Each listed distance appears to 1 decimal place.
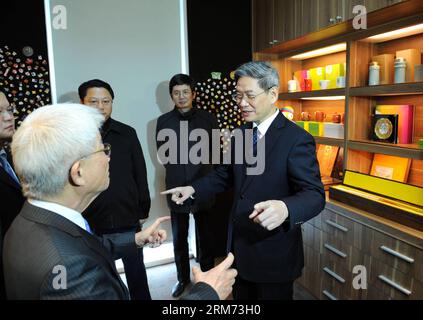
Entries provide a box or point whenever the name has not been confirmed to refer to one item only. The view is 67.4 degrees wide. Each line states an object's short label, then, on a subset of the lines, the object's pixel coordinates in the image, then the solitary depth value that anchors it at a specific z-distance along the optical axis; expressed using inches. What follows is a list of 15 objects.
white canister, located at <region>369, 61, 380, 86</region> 93.0
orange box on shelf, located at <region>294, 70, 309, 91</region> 125.8
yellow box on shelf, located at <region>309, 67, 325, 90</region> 115.0
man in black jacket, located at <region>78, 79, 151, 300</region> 87.7
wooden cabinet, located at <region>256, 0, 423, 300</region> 74.7
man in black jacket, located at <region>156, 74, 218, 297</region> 110.6
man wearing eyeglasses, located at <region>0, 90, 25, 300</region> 55.4
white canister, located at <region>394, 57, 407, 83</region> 84.9
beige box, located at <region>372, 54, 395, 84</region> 93.1
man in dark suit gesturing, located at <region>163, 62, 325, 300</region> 58.4
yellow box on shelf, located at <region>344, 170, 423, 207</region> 76.4
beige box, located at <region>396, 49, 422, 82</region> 86.0
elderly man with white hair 31.2
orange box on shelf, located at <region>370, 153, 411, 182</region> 93.1
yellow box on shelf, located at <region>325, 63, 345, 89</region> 105.6
